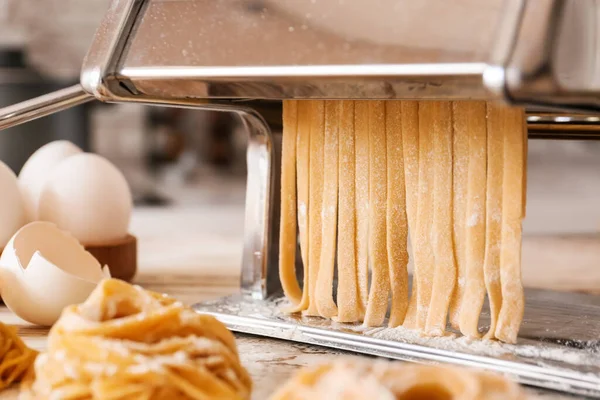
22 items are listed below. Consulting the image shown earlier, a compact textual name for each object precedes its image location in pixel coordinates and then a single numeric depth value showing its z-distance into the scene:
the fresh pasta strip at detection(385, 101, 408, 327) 0.64
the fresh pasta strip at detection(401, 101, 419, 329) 0.64
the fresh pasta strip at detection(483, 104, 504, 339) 0.62
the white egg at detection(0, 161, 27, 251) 0.72
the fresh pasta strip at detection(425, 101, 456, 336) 0.63
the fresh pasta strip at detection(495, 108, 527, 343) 0.62
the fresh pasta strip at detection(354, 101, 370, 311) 0.65
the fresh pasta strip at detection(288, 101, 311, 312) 0.66
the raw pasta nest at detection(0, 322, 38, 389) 0.61
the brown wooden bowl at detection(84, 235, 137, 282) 0.74
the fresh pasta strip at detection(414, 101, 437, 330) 0.63
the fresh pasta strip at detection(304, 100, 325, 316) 0.66
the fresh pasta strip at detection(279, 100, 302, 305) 0.67
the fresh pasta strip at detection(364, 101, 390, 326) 0.65
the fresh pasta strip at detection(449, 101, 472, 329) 0.63
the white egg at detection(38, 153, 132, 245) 0.74
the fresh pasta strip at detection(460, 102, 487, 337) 0.62
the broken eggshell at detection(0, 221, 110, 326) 0.66
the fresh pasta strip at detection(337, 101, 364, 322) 0.65
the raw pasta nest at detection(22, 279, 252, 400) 0.57
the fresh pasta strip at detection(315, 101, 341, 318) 0.66
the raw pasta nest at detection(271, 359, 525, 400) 0.54
